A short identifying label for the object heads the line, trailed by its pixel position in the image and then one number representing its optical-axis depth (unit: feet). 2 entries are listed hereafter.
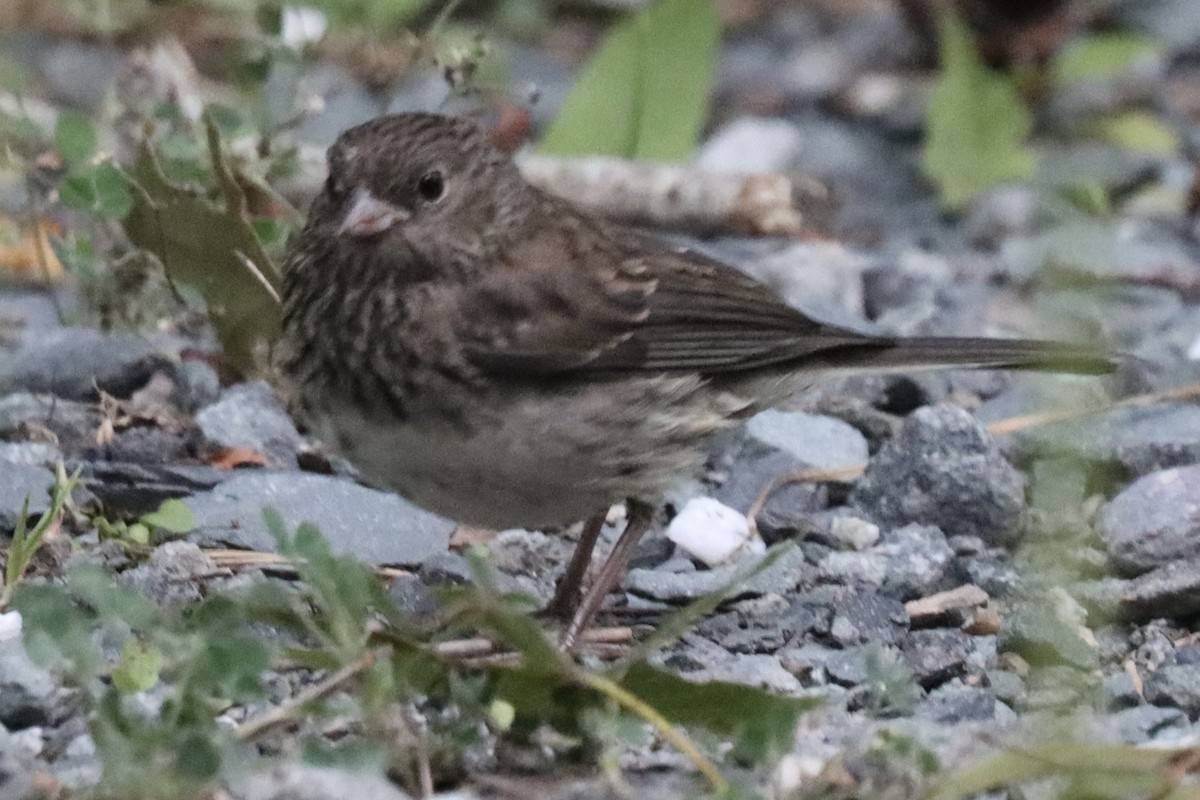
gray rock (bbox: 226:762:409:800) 15.10
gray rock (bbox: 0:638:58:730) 18.11
